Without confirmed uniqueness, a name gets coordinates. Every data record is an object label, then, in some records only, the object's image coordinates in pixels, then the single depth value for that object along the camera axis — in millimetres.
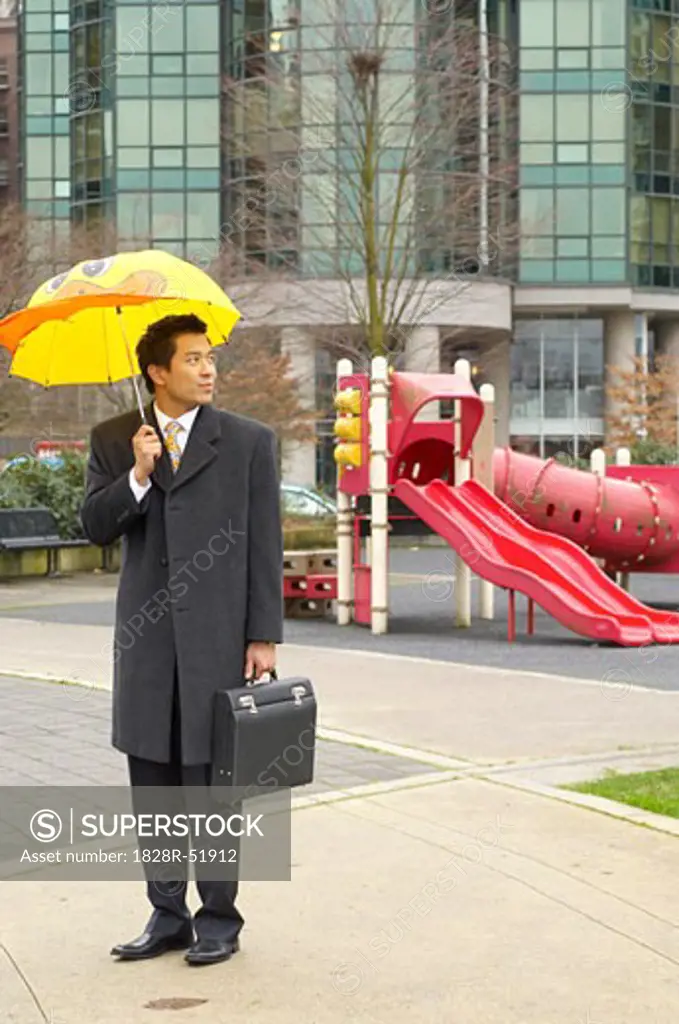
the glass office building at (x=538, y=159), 56094
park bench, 24062
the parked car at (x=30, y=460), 26828
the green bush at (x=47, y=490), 25828
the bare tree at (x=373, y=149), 32531
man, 5305
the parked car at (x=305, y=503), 35688
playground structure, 16219
